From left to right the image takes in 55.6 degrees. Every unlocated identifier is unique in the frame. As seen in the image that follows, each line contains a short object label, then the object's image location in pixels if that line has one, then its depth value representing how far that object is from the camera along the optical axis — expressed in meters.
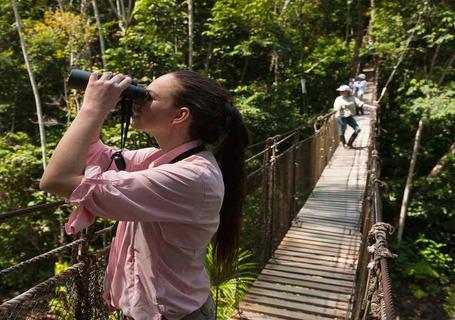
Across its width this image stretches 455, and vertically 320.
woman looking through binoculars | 0.85
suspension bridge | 1.35
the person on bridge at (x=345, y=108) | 7.80
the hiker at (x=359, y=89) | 12.09
